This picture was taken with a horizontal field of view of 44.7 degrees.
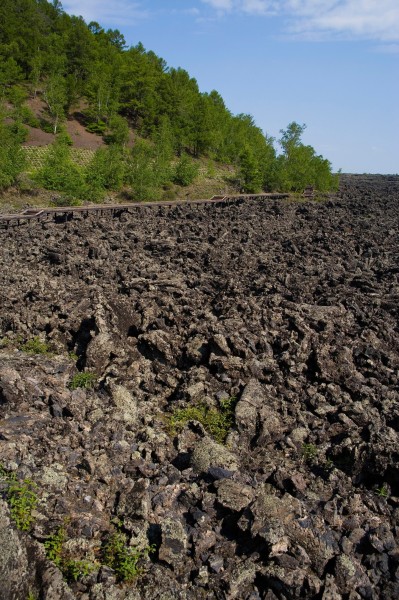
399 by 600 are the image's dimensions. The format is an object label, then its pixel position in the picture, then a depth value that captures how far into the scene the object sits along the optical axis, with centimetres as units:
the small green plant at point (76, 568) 541
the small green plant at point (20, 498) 585
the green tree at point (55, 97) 5044
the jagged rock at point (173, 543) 575
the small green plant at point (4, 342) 1157
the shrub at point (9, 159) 3184
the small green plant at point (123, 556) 552
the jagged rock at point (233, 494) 643
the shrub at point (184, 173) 4669
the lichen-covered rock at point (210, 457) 745
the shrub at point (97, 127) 5594
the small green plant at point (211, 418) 864
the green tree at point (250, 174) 5003
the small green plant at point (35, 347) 1143
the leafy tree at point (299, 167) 5528
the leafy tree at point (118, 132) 5256
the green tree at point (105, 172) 3694
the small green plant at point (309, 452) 798
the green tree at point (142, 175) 3841
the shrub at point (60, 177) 3450
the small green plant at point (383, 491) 709
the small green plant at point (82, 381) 986
